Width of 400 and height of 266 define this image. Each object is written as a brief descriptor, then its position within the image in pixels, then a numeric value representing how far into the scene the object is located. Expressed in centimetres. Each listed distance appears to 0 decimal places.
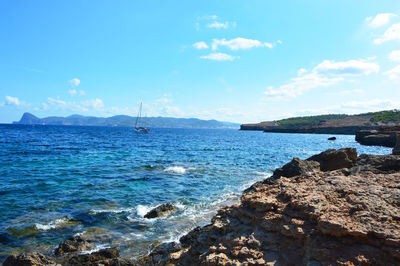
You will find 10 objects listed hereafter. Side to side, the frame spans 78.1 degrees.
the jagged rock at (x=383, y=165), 1043
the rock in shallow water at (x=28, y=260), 855
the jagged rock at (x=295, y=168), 1581
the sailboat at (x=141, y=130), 14075
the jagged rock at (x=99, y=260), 901
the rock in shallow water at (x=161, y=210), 1484
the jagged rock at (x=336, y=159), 1705
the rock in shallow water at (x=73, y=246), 1044
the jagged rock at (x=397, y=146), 2492
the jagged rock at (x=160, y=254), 935
